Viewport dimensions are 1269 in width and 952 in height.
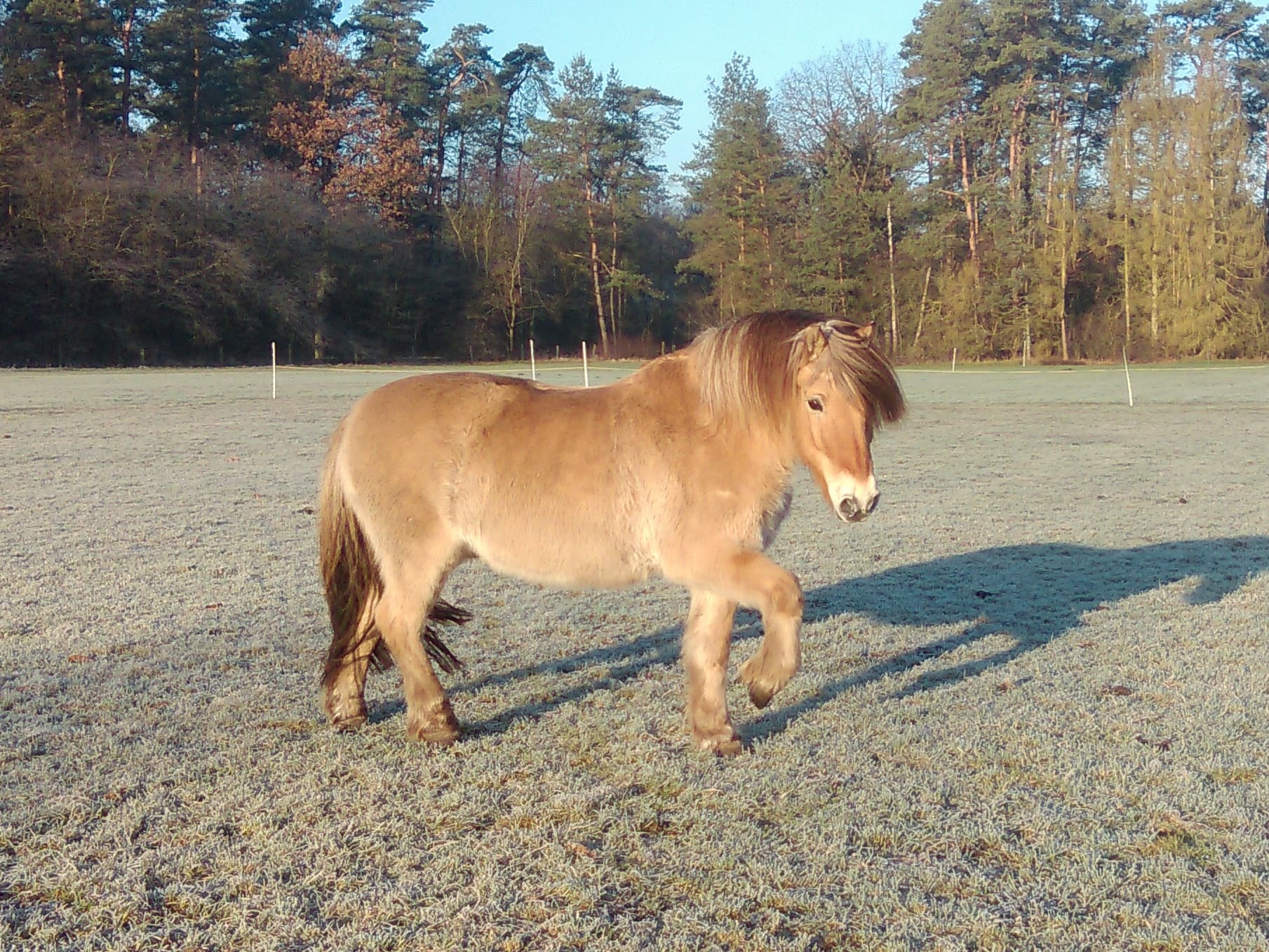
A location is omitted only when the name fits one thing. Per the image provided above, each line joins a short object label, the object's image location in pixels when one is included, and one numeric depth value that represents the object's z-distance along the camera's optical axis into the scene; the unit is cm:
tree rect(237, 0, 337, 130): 5675
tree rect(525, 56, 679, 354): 5819
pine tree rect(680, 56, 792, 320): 5216
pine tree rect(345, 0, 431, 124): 5981
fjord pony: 433
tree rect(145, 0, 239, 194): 5278
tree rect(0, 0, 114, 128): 4728
